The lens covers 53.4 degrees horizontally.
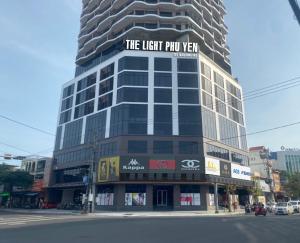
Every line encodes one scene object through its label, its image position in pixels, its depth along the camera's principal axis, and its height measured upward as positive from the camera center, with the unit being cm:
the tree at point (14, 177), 6425 +681
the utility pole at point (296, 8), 1435 +949
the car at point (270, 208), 4806 +79
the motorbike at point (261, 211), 3588 +22
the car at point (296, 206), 4269 +105
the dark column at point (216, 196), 5155 +269
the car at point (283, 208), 3816 +64
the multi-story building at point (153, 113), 5200 +1937
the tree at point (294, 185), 7482 +685
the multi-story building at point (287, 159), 14200 +2512
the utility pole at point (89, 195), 4138 +209
